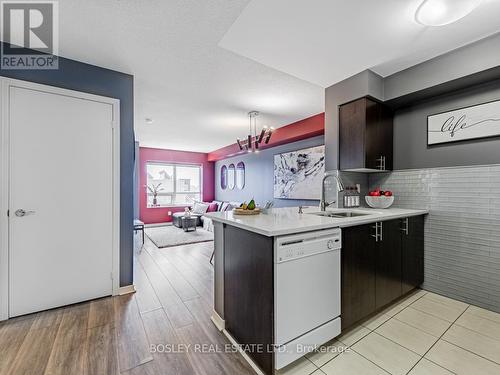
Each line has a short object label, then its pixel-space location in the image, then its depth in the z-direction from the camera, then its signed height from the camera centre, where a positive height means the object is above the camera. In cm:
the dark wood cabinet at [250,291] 130 -71
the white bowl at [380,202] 259 -18
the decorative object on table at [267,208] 209 -20
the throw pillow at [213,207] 700 -66
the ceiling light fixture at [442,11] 139 +119
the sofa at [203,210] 624 -78
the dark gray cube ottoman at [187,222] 590 -96
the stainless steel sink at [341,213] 219 -27
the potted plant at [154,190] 723 -12
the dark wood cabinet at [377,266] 165 -69
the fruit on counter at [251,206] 201 -18
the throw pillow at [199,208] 705 -69
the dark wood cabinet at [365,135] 243 +60
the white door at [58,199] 201 -12
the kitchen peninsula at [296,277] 130 -64
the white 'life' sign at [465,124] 206 +64
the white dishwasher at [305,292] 129 -67
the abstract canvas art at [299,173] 429 +29
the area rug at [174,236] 474 -121
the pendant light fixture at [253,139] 385 +88
